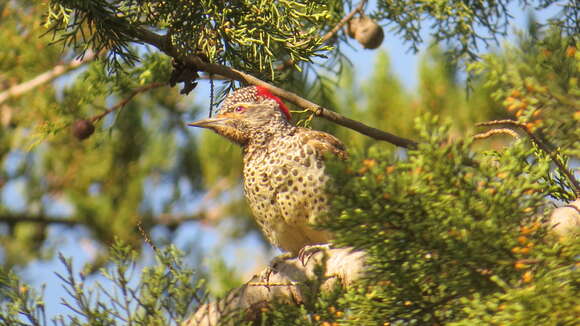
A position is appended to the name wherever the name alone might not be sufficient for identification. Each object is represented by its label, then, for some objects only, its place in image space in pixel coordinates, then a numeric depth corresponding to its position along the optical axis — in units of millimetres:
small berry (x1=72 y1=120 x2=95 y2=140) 6926
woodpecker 6344
